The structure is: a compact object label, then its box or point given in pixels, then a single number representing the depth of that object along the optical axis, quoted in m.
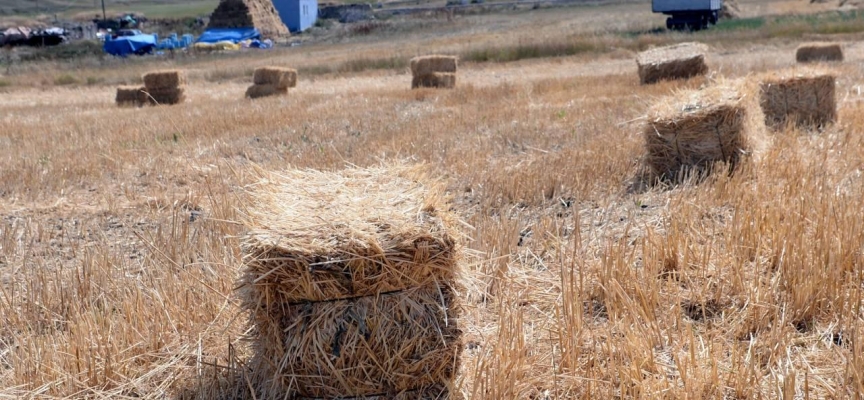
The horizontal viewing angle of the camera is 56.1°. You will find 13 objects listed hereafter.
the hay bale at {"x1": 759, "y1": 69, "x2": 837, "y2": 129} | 9.13
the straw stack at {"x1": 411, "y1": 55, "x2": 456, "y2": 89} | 19.39
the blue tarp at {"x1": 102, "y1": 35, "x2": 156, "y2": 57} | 48.88
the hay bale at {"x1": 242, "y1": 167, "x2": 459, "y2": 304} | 3.04
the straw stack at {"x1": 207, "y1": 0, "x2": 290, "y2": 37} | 56.28
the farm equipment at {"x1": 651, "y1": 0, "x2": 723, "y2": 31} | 40.31
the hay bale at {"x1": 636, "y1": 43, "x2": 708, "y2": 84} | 16.33
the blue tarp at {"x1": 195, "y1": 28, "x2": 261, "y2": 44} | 53.60
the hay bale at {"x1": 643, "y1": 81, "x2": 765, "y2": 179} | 7.02
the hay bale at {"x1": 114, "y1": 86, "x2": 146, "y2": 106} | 19.67
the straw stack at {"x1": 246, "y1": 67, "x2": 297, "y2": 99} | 19.78
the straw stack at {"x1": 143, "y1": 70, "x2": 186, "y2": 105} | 19.31
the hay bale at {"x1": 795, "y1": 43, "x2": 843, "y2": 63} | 18.69
